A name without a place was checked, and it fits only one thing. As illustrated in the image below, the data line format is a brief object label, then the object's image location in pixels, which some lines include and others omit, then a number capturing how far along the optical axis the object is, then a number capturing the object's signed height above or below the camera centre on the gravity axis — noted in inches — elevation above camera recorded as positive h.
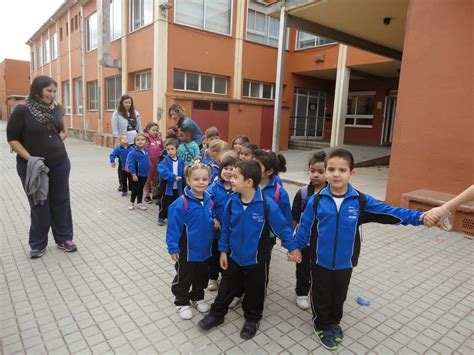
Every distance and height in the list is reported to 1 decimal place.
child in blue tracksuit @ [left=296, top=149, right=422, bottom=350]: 96.9 -29.7
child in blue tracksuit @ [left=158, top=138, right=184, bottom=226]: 196.7 -33.7
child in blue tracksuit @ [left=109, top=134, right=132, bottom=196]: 264.7 -30.9
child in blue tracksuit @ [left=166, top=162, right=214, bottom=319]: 108.8 -37.0
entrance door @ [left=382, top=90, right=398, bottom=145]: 641.0 +19.3
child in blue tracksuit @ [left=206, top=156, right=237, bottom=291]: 123.0 -26.5
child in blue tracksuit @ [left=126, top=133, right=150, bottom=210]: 236.5 -34.5
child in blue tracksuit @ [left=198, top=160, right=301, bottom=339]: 102.7 -36.8
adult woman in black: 145.9 -18.6
